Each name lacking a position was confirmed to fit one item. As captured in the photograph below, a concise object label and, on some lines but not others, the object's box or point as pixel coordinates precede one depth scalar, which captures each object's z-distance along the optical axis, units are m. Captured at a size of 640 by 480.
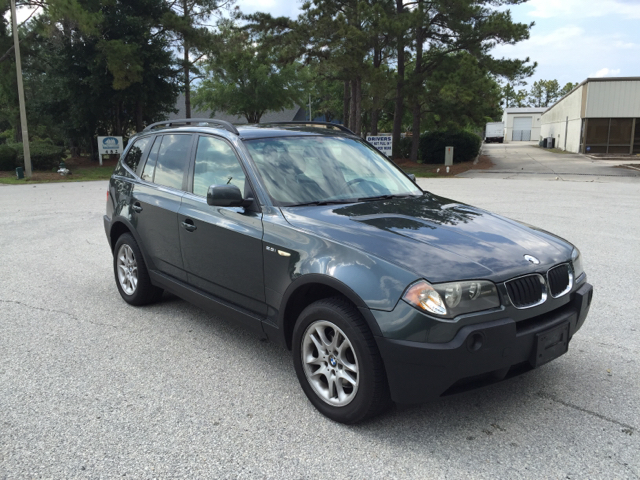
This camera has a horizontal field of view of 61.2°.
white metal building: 89.38
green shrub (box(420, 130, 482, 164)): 30.68
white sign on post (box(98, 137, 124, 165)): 30.63
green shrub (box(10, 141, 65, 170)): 27.39
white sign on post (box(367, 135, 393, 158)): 24.88
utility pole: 22.28
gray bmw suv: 2.81
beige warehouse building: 35.84
